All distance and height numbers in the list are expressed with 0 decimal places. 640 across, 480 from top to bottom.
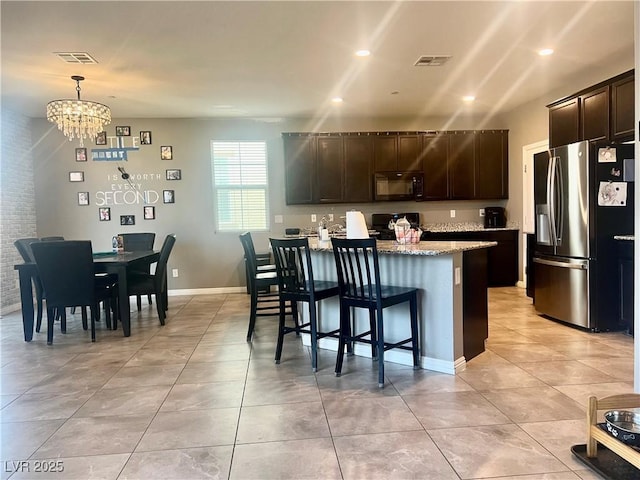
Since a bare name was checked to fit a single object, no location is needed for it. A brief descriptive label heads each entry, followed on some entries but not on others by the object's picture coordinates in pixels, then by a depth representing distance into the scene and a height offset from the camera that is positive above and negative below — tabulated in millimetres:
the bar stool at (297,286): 3150 -485
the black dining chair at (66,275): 3930 -388
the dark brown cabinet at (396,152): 6480 +1104
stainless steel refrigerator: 3879 -78
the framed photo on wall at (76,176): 6250 +857
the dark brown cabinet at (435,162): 6539 +925
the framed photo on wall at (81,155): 6246 +1160
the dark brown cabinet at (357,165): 6453 +910
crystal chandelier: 4195 +1228
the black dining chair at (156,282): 4535 -557
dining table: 4152 -515
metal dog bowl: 1752 -929
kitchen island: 2996 -576
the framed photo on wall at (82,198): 6270 +535
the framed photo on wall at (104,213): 6320 +302
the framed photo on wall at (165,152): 6363 +1199
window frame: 6516 +620
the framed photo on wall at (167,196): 6398 +531
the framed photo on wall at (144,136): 6312 +1441
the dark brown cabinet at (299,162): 6395 +980
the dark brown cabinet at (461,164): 6555 +886
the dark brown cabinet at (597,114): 3938 +1068
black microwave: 6496 +574
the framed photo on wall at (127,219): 6344 +197
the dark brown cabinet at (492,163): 6555 +879
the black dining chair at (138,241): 5633 -123
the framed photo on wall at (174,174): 6387 +862
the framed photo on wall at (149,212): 6379 +293
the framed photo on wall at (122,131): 6277 +1520
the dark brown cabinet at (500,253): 6266 -508
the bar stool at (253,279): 4004 -494
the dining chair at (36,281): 4391 -475
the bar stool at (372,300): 2795 -540
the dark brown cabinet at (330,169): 6422 +861
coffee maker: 6621 +24
